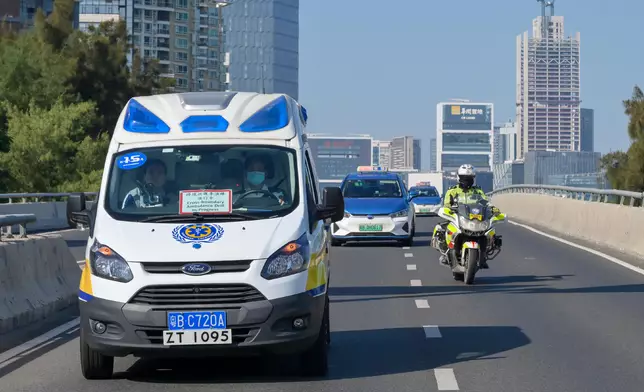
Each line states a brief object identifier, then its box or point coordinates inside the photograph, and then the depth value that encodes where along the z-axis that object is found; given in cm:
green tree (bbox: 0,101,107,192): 6606
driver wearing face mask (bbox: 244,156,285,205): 980
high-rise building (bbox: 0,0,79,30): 12225
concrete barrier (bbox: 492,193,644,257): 2503
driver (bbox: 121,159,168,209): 973
